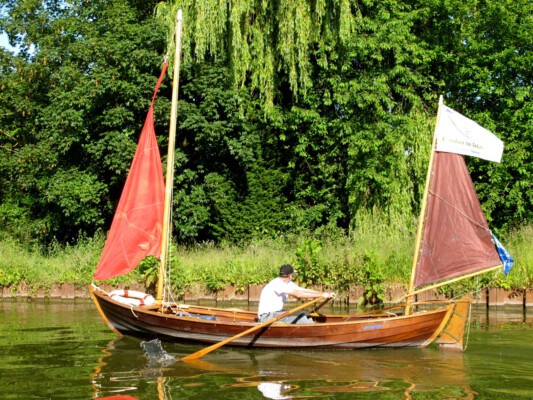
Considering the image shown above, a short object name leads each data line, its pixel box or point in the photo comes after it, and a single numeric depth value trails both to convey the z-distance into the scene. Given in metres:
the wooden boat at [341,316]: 13.27
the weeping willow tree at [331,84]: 25.12
